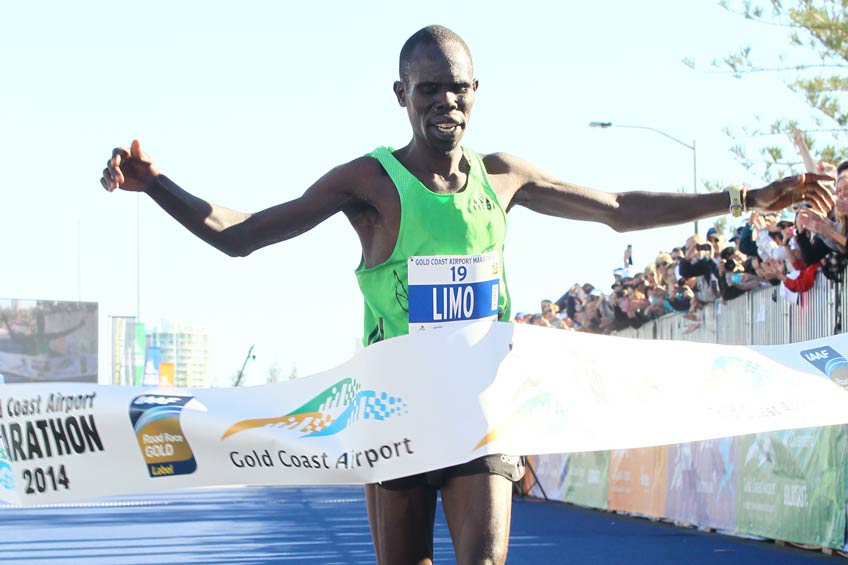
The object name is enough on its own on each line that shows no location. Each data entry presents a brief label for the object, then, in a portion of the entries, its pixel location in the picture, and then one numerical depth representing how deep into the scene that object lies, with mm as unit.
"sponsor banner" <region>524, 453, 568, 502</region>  21006
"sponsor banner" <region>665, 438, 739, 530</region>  13391
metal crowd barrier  11430
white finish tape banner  3963
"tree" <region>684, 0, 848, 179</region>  22312
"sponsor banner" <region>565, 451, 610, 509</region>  18266
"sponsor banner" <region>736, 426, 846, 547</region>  10984
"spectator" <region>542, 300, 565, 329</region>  20531
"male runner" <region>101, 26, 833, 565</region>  4203
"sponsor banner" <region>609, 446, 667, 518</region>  15773
